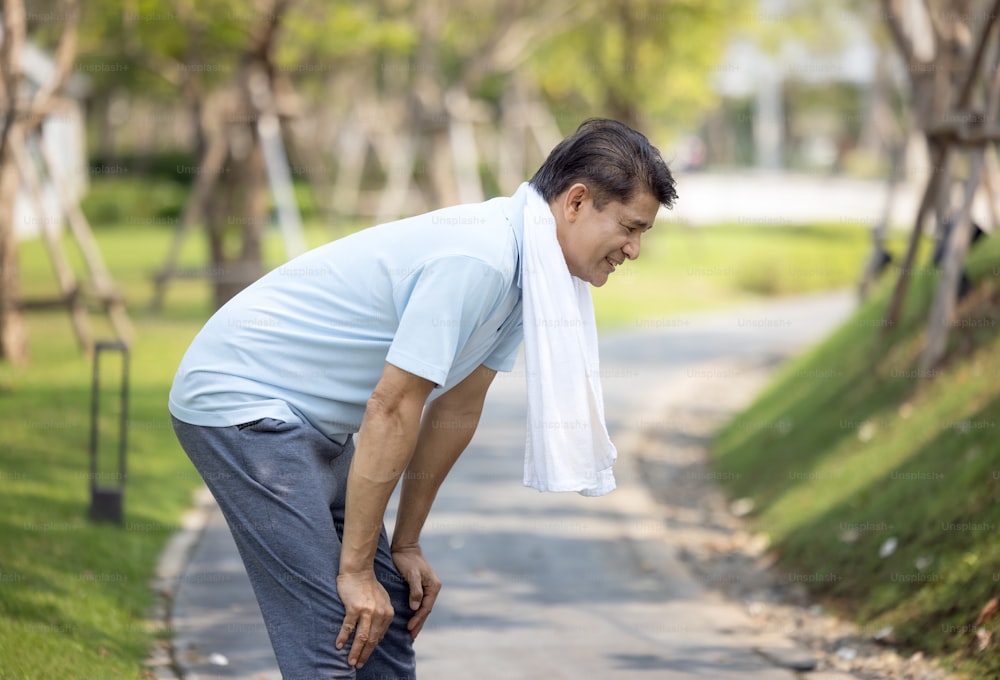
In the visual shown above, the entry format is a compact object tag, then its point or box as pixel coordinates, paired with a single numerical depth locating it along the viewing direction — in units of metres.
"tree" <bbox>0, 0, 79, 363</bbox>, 11.27
